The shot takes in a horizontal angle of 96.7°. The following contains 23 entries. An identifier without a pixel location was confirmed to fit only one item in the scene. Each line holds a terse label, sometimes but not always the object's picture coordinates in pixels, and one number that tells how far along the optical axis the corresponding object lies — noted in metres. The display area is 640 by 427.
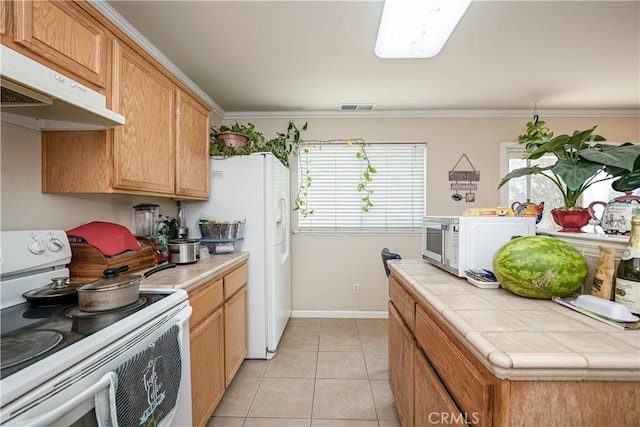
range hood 0.84
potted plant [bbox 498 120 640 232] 1.01
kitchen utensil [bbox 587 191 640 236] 1.09
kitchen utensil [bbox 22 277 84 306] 1.13
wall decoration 3.38
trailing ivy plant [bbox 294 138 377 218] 3.40
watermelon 1.02
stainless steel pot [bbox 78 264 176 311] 1.04
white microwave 1.39
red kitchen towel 1.49
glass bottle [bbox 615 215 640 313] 0.89
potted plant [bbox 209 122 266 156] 2.57
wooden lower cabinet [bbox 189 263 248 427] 1.54
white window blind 3.42
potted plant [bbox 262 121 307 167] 3.08
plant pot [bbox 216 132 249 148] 2.60
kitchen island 0.67
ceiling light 1.38
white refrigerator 2.47
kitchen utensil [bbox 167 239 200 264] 1.93
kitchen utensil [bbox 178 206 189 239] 2.37
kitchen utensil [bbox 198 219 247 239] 2.33
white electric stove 0.67
